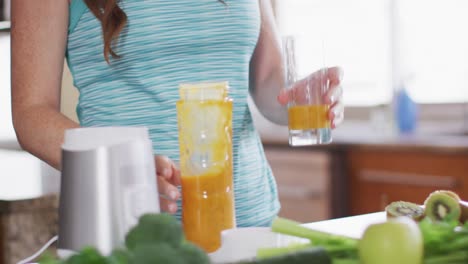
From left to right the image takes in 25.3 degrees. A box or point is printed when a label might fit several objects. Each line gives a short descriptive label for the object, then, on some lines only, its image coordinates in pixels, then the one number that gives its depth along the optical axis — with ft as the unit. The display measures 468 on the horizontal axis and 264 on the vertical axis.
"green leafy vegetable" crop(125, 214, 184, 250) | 3.36
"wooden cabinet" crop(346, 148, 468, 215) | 10.55
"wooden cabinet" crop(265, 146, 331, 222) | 12.44
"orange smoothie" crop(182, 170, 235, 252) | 4.33
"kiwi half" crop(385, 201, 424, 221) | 4.43
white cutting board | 4.10
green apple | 3.46
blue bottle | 12.50
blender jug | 4.29
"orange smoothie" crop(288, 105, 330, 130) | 4.93
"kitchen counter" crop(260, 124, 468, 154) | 10.64
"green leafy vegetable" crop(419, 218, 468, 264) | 3.57
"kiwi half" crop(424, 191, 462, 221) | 4.37
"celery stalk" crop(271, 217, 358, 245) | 3.64
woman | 4.87
